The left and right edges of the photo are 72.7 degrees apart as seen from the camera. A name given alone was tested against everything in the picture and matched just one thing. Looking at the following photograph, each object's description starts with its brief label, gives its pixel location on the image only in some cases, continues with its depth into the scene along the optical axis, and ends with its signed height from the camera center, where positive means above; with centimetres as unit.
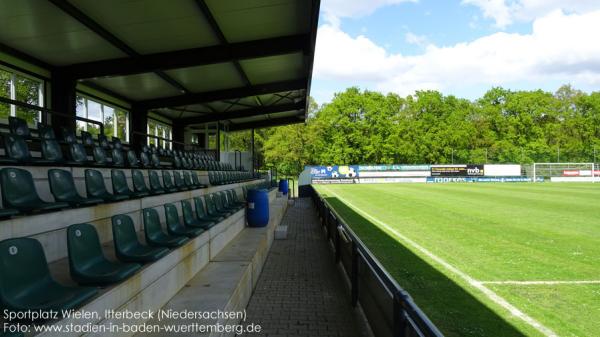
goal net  4628 -159
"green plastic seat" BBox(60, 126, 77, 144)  853 +67
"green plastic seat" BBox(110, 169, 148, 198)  567 -28
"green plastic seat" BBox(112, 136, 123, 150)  990 +58
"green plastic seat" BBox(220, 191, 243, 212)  873 -85
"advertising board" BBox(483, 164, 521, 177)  4559 -120
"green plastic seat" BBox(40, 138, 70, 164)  629 +25
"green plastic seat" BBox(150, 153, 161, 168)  1039 +13
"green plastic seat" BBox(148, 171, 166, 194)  667 -32
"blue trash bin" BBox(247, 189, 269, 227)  911 -100
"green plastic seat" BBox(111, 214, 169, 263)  354 -74
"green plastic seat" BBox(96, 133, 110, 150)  950 +58
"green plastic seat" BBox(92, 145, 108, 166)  763 +19
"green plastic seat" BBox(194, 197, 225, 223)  622 -77
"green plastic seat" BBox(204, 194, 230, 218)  700 -78
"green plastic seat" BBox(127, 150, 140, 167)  892 +14
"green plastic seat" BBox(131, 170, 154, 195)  639 -28
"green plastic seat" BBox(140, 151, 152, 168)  981 +13
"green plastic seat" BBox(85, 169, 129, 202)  517 -28
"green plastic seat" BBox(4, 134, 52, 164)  550 +25
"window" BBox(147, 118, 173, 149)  2039 +185
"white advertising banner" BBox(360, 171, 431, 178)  4469 -138
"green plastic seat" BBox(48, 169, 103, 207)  454 -26
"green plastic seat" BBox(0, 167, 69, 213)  378 -25
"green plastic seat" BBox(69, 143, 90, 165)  689 +22
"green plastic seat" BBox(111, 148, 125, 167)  818 +14
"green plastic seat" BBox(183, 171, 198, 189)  854 -34
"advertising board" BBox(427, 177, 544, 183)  4506 -220
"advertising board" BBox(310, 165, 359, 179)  4406 -108
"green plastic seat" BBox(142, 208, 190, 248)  419 -76
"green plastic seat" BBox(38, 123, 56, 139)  759 +69
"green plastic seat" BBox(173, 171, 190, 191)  788 -34
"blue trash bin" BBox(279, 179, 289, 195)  2458 -142
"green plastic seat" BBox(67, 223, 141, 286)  285 -73
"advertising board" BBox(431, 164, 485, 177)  4575 -115
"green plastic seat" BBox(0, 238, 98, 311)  228 -70
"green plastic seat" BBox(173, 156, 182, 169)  1149 +5
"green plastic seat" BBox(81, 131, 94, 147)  913 +64
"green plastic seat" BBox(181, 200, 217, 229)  553 -77
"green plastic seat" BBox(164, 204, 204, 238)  484 -76
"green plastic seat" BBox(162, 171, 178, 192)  739 -32
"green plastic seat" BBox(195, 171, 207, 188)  918 -36
